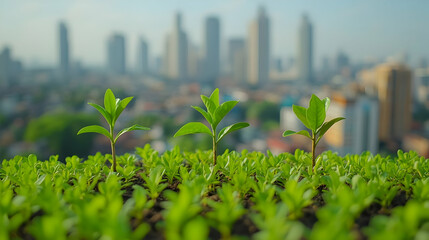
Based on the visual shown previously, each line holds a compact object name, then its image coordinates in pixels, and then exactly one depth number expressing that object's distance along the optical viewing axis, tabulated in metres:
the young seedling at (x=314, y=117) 1.20
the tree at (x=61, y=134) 22.72
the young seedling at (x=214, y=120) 1.21
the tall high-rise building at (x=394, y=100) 27.41
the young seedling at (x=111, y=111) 1.25
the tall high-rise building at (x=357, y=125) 25.25
